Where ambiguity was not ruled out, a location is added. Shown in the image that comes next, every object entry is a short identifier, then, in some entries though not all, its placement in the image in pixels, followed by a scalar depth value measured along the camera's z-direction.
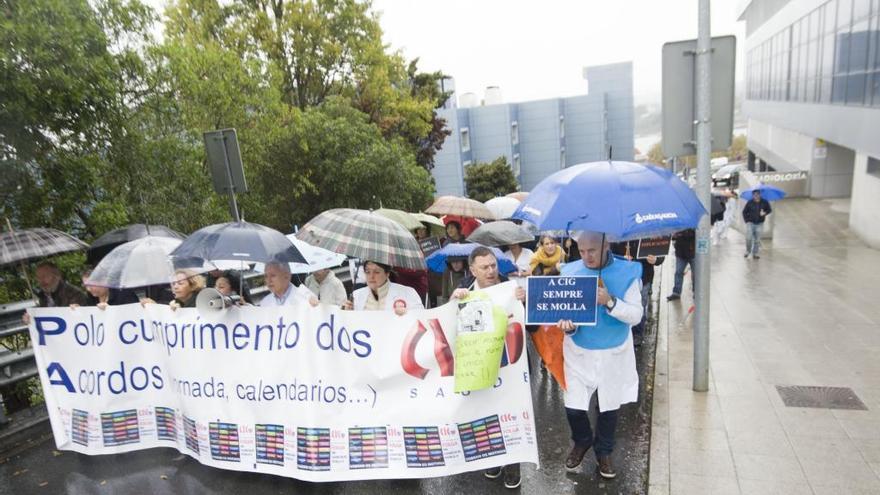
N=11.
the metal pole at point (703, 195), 4.83
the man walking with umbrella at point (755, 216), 12.10
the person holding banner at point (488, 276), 4.02
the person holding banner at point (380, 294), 4.42
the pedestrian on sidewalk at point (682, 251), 8.05
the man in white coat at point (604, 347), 3.81
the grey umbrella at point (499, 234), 6.17
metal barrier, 5.30
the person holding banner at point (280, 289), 4.58
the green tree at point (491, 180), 37.53
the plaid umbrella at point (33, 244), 4.88
